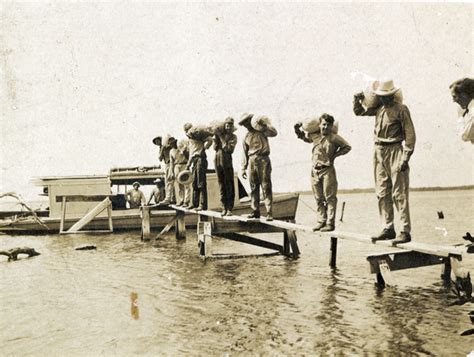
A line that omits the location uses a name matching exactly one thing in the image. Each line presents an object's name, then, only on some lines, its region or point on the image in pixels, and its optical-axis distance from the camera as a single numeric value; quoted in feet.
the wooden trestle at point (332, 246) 23.73
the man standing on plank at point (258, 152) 36.24
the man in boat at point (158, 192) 74.43
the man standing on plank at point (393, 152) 24.26
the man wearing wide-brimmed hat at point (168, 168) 55.98
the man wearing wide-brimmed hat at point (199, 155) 46.75
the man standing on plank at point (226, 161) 39.78
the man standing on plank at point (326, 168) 31.35
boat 75.66
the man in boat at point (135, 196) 78.72
